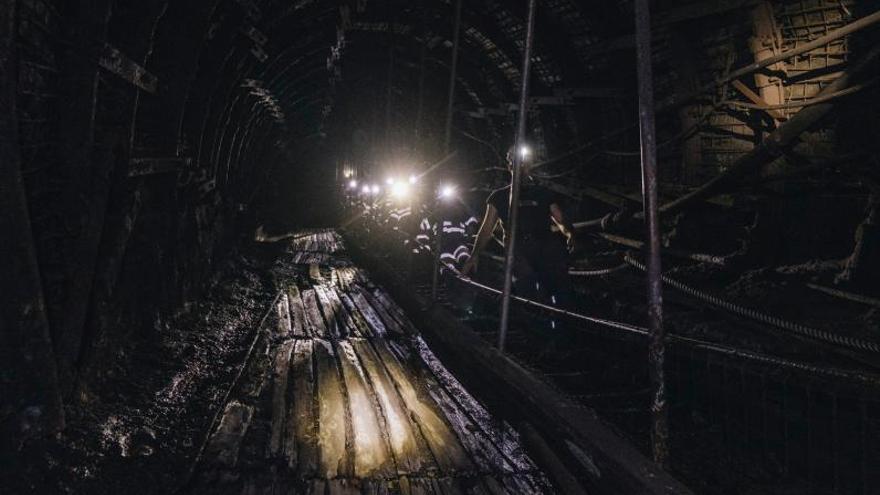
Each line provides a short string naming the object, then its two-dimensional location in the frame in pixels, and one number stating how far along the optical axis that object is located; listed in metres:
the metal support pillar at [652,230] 2.94
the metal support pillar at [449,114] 7.37
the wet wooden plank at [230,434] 3.29
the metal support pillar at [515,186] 4.64
